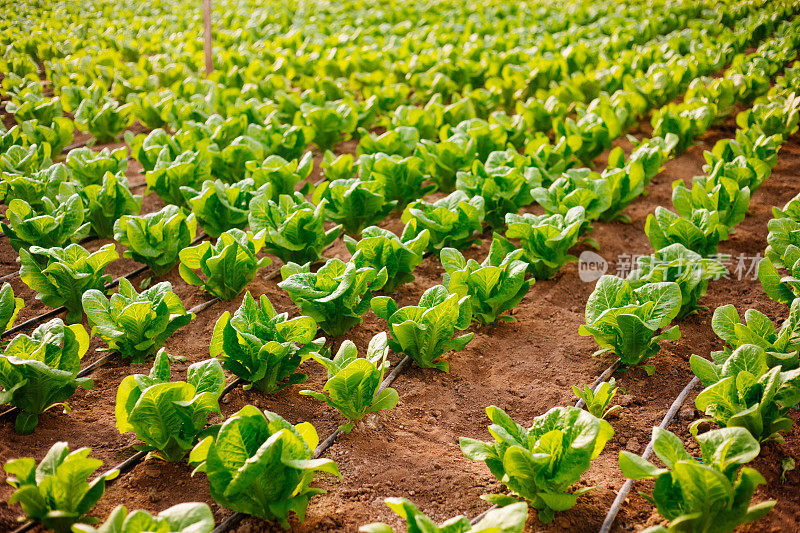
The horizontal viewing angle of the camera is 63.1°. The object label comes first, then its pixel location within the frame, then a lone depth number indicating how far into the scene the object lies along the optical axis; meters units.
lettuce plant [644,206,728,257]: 3.27
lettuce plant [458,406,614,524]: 1.94
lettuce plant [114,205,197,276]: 3.19
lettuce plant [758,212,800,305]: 2.88
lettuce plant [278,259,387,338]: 2.66
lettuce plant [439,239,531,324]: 2.89
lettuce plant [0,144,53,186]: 3.91
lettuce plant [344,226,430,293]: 3.03
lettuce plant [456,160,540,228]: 3.71
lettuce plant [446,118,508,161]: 4.45
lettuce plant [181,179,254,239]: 3.48
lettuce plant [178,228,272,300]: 2.99
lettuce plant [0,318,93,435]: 2.25
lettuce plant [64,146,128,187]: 3.94
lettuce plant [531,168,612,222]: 3.51
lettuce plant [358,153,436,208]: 3.87
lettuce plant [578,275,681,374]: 2.57
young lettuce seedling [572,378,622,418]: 2.40
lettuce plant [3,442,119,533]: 1.84
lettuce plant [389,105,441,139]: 4.83
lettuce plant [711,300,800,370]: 2.42
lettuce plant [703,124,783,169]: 4.26
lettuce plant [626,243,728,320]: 2.89
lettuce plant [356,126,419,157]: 4.39
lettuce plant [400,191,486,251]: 3.33
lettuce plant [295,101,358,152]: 4.88
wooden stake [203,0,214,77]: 5.92
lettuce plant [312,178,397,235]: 3.60
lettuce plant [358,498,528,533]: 1.68
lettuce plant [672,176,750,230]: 3.54
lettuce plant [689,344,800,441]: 2.16
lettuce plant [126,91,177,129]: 5.18
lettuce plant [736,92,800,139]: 4.82
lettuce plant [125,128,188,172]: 4.12
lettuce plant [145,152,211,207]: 3.87
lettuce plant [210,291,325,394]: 2.43
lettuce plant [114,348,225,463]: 2.07
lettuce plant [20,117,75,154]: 4.52
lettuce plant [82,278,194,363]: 2.58
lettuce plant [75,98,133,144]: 5.00
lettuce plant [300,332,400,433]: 2.27
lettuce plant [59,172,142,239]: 3.56
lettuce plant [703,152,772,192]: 3.85
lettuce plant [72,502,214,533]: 1.66
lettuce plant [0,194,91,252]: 3.18
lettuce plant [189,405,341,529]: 1.84
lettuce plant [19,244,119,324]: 2.88
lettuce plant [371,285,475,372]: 2.57
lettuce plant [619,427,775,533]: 1.81
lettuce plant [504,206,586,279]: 3.18
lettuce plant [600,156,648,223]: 3.85
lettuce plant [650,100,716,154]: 4.85
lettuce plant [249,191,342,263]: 3.25
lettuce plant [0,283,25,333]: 2.61
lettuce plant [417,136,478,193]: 4.16
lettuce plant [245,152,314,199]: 3.87
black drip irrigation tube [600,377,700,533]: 2.05
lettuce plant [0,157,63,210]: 3.63
